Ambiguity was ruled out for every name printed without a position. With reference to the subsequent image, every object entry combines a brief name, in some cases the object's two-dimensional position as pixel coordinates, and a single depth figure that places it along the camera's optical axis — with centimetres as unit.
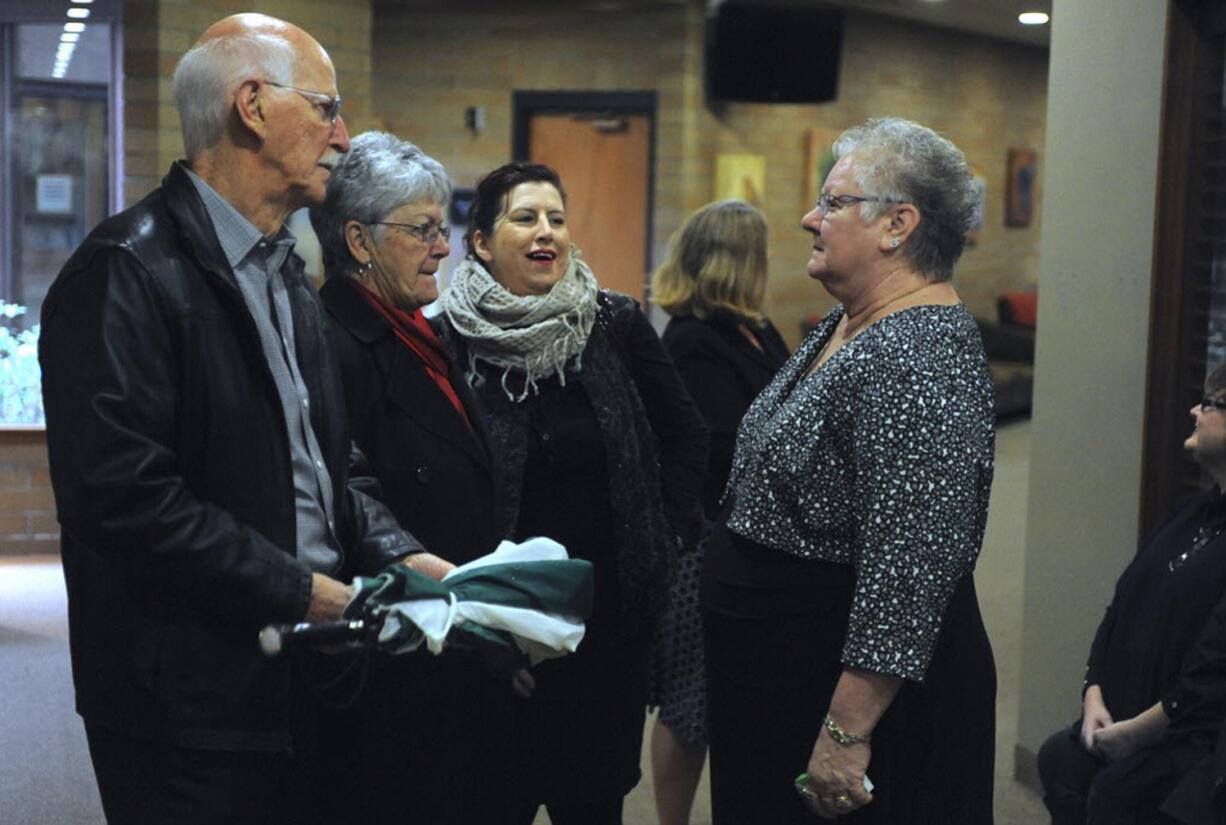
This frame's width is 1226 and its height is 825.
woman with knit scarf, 286
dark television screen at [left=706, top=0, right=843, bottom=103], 959
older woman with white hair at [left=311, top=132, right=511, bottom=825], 243
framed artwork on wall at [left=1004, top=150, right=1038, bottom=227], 1392
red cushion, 1357
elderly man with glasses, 172
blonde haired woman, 352
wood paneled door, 990
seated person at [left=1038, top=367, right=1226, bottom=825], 269
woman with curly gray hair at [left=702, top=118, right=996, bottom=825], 206
